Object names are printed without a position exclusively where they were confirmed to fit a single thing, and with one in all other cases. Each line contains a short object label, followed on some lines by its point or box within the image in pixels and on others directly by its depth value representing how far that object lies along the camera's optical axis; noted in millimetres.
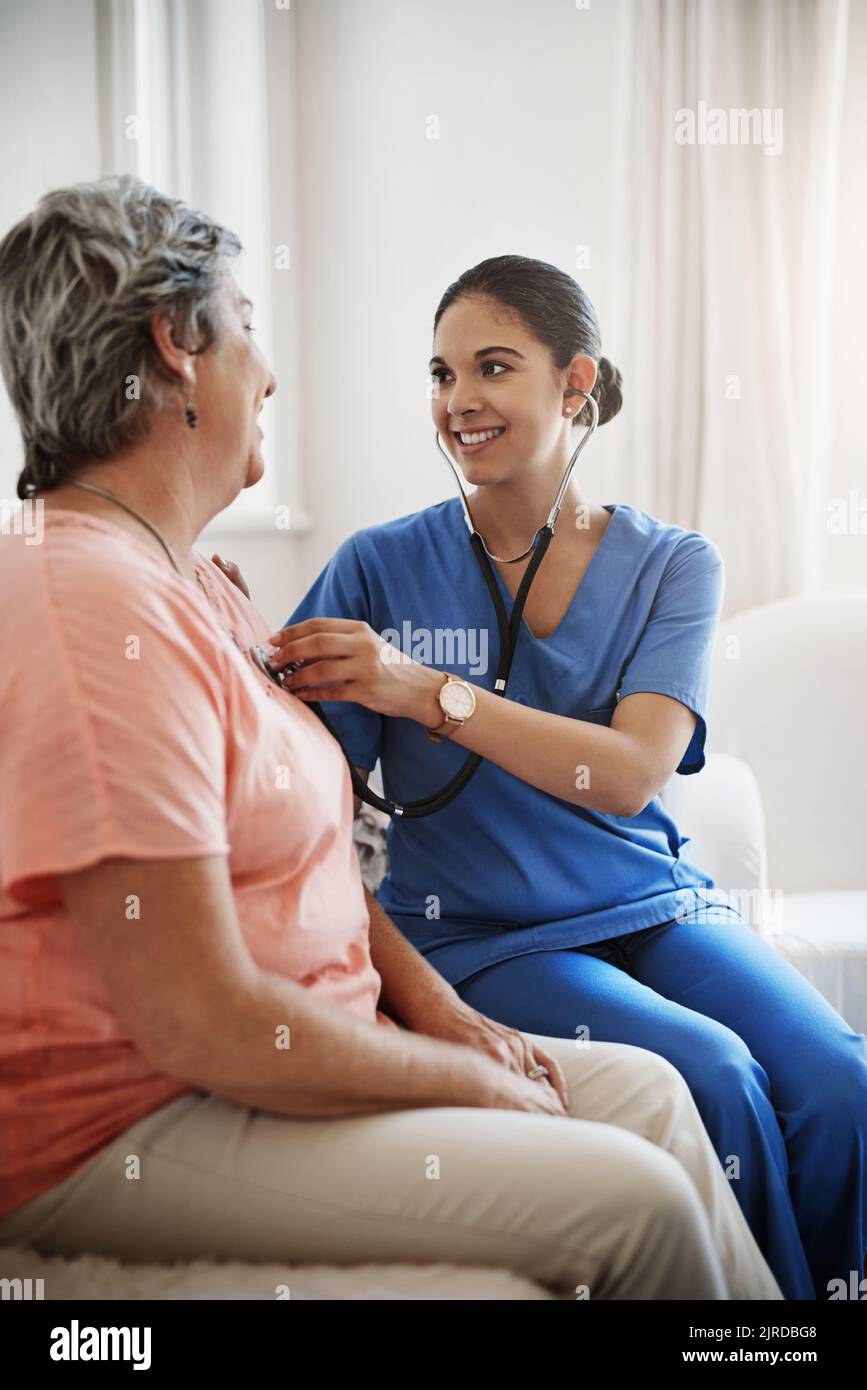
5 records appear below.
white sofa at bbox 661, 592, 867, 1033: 1994
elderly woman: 797
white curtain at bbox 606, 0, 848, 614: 2480
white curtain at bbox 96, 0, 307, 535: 2359
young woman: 1179
